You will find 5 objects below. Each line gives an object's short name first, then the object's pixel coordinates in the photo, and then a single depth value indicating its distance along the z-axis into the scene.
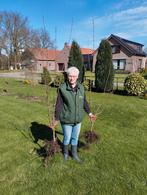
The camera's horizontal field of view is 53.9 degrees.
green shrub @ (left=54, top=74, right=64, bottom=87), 8.78
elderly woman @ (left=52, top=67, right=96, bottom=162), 2.31
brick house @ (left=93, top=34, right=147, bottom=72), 24.05
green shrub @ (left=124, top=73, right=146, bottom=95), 6.86
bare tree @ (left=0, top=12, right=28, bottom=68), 29.12
